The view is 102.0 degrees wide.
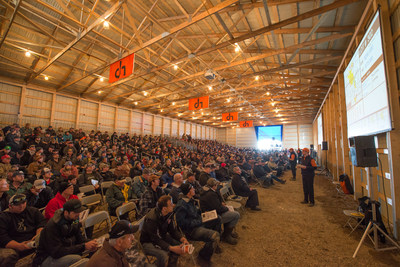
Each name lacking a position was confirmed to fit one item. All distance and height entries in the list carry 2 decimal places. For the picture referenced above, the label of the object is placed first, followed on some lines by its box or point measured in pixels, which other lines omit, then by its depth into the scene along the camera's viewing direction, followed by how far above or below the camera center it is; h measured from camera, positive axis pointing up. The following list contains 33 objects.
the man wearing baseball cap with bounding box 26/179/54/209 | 3.09 -1.05
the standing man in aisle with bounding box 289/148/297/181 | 9.05 -0.95
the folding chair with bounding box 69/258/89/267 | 1.72 -1.30
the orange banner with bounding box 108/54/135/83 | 5.95 +2.88
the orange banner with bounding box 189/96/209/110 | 10.09 +2.75
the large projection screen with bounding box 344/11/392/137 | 3.07 +1.41
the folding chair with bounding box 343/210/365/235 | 3.27 -1.35
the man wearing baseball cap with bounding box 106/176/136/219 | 3.47 -1.13
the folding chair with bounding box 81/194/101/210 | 3.45 -1.25
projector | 7.85 +3.50
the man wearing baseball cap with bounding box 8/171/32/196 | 3.20 -0.85
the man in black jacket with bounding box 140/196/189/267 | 2.07 -1.24
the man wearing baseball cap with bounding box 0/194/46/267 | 1.85 -1.16
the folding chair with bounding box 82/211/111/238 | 2.38 -1.16
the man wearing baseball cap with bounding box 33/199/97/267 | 1.80 -1.15
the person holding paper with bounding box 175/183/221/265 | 2.53 -1.35
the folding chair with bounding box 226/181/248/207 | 4.46 -1.45
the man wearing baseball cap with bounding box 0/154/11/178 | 4.50 -0.68
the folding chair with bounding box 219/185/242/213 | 3.98 -1.44
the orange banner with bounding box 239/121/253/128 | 17.92 +2.52
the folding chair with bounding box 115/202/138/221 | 2.67 -1.12
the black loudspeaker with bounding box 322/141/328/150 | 10.20 +0.19
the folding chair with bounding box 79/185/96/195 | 4.03 -1.15
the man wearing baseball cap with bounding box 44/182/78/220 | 2.63 -0.94
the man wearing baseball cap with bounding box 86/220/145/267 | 1.42 -0.97
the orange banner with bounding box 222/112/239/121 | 14.00 +2.61
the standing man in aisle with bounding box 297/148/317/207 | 5.01 -0.84
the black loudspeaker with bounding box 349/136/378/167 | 2.98 -0.05
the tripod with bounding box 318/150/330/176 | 10.50 -1.58
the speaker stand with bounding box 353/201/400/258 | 2.72 -1.40
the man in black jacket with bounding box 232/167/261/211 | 4.79 -1.33
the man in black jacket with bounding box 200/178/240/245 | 3.16 -1.23
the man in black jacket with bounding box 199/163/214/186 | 5.05 -0.93
